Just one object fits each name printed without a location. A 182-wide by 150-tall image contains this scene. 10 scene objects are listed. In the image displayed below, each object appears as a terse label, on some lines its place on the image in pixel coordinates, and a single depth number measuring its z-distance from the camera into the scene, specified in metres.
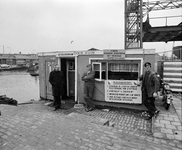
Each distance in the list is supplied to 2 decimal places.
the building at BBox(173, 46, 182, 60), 11.80
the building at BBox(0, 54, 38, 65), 64.69
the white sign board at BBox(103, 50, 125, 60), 5.75
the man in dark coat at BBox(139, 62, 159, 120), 4.77
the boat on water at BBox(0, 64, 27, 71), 40.44
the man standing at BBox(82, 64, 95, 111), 5.95
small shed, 5.64
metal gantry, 16.01
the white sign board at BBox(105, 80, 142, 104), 5.67
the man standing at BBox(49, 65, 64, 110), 6.11
